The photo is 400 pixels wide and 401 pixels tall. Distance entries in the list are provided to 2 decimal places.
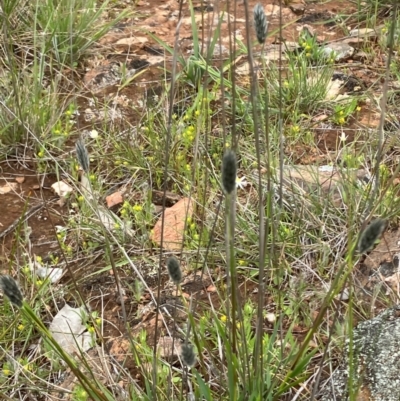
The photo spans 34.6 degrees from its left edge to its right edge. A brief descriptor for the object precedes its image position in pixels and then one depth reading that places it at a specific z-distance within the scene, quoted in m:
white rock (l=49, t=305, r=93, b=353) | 1.57
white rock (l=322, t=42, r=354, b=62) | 2.56
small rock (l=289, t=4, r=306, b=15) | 2.93
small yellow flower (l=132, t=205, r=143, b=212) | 1.87
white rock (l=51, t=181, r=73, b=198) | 2.07
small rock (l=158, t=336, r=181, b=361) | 1.51
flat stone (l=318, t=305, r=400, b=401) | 1.22
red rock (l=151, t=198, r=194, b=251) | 1.84
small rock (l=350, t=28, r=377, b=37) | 2.62
